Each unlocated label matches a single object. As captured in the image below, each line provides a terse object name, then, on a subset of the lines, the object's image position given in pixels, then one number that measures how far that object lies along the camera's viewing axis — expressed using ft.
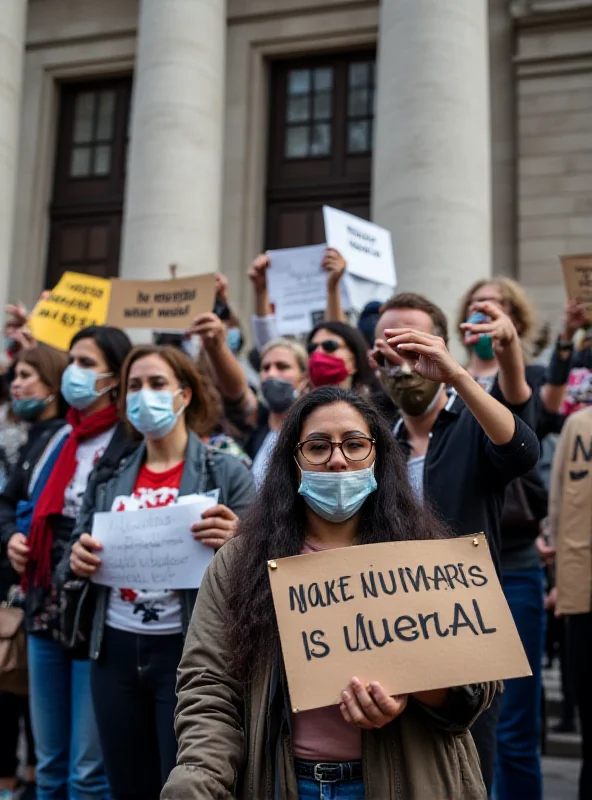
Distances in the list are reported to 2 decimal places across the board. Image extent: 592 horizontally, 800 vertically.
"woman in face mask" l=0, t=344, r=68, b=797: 14.90
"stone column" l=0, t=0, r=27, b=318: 42.63
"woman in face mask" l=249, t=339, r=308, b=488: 15.70
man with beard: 8.91
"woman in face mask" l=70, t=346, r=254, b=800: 10.70
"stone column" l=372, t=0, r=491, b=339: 31.96
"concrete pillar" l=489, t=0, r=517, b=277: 42.70
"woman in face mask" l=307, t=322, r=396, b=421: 14.38
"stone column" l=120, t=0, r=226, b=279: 38.24
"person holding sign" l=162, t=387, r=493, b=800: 6.93
